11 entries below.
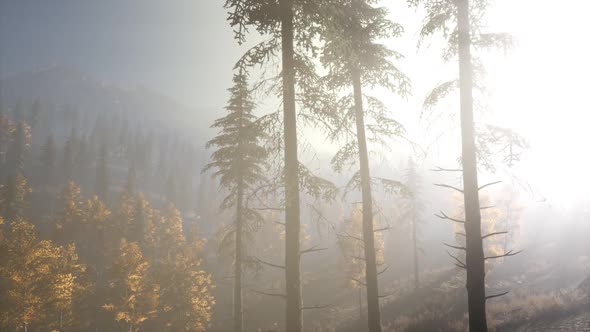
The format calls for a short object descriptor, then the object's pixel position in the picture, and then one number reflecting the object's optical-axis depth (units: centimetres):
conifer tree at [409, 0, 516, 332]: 778
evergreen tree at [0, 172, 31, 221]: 4669
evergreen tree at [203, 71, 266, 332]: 1555
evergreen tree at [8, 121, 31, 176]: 7400
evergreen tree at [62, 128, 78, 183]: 8238
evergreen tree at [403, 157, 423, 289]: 3309
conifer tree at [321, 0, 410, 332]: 1001
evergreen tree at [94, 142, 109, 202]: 6981
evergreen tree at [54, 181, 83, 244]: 4297
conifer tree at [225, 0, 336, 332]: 782
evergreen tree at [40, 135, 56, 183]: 7988
